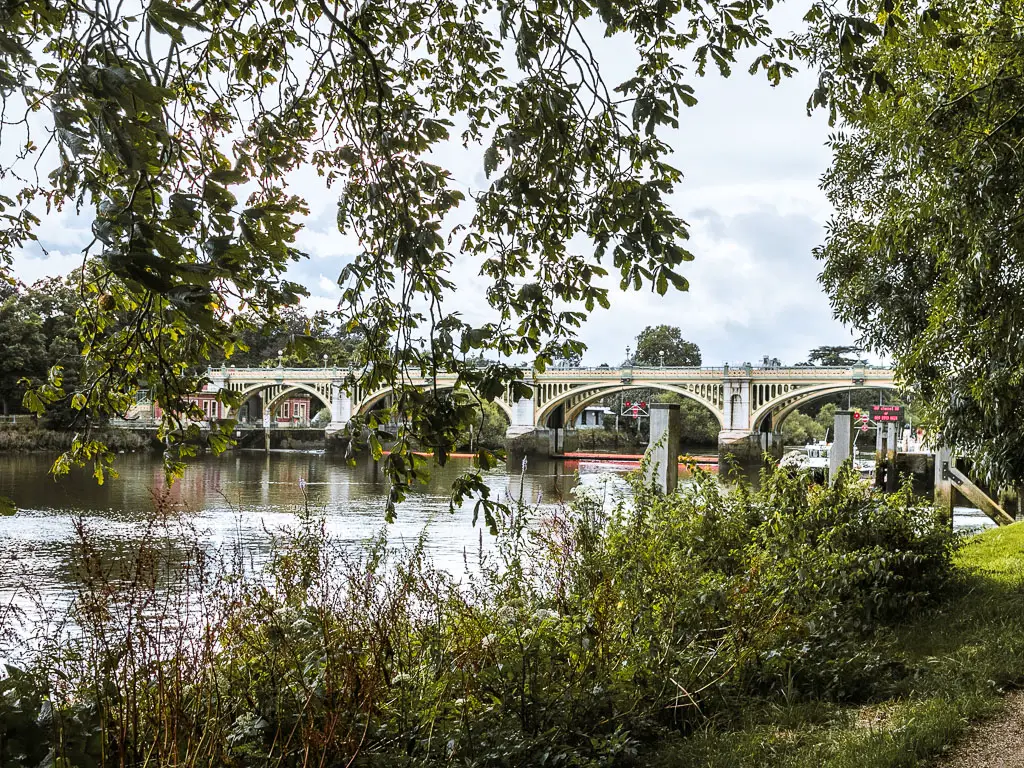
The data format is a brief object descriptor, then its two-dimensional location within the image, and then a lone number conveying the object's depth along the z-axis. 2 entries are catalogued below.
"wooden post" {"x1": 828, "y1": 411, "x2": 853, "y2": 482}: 13.85
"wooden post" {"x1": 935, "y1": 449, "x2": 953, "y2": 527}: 19.40
